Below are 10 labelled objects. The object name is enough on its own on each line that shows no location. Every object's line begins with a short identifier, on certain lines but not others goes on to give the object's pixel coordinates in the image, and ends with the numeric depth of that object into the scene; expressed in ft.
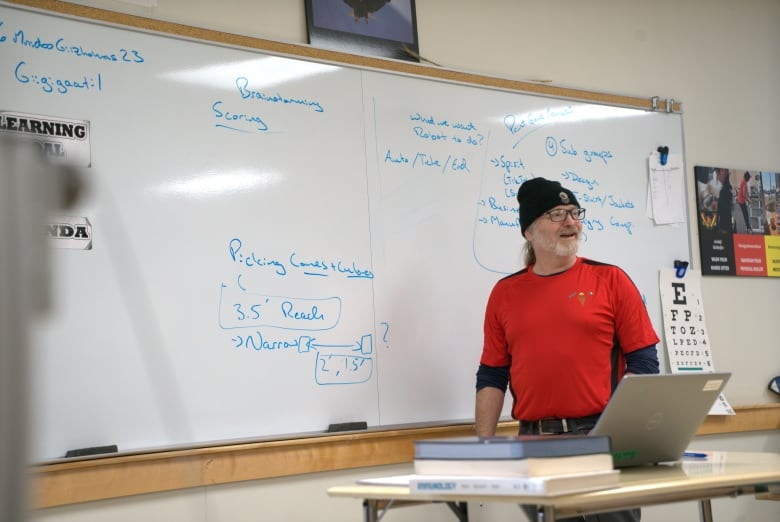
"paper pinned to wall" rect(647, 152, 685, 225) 11.48
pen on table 6.75
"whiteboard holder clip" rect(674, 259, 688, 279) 11.45
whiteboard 7.38
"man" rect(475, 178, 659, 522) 8.01
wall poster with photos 11.96
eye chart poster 11.26
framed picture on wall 9.14
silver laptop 5.39
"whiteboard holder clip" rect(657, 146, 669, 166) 11.66
